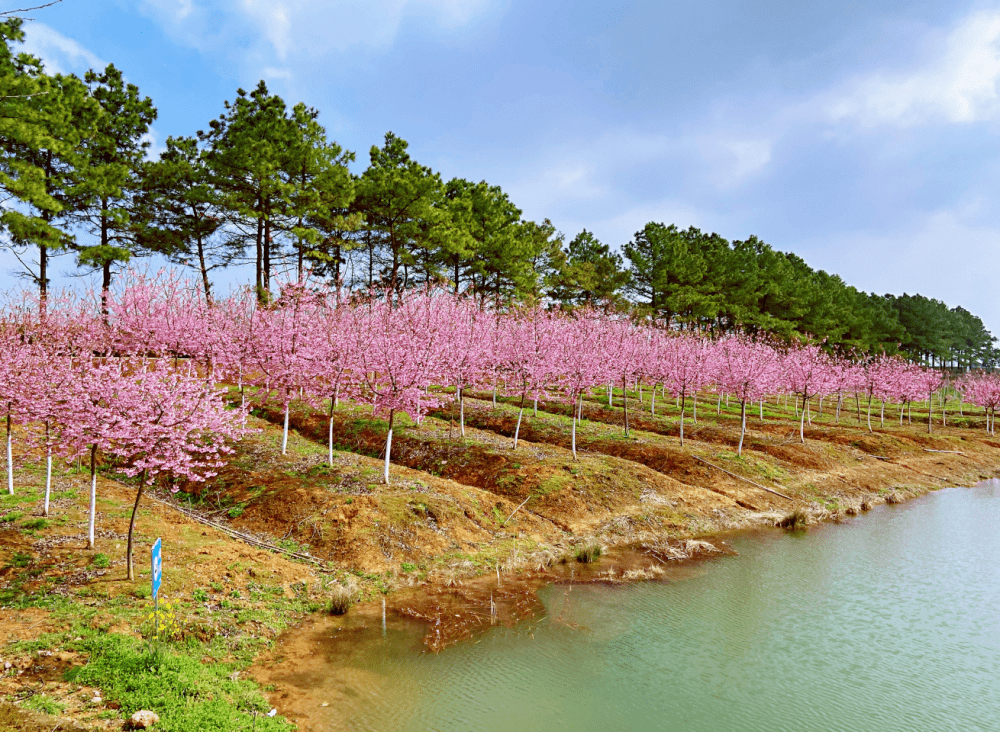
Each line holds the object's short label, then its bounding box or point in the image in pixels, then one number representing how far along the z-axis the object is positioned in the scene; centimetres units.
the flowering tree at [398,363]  2034
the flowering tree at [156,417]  1132
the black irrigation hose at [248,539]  1488
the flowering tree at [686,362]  3400
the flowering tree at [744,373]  3105
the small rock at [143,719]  759
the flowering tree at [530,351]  2994
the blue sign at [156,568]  955
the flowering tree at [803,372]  4038
